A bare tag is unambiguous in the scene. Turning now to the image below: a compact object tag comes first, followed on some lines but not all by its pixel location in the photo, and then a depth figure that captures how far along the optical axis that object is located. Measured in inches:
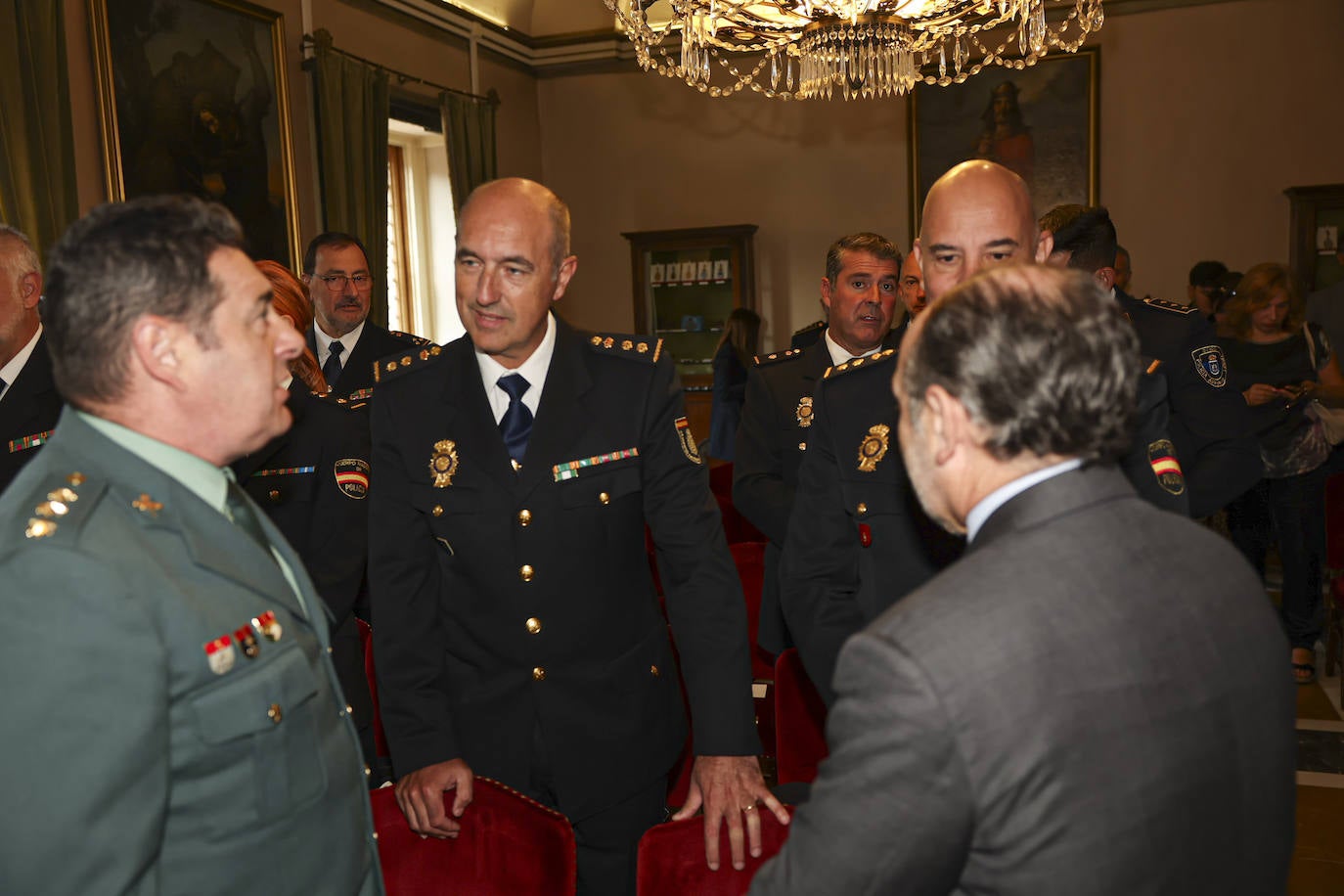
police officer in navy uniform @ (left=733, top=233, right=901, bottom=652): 131.9
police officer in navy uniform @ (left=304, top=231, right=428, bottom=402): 172.2
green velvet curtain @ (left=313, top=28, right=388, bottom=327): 252.8
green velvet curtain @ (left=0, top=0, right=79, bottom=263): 179.3
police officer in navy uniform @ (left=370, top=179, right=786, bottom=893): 76.0
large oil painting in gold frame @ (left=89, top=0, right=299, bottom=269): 203.3
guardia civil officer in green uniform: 38.7
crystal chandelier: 185.5
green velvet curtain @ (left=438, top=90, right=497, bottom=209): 307.1
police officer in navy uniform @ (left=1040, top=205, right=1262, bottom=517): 102.8
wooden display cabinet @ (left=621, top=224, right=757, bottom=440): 348.5
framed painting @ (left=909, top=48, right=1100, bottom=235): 326.0
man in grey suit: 35.6
